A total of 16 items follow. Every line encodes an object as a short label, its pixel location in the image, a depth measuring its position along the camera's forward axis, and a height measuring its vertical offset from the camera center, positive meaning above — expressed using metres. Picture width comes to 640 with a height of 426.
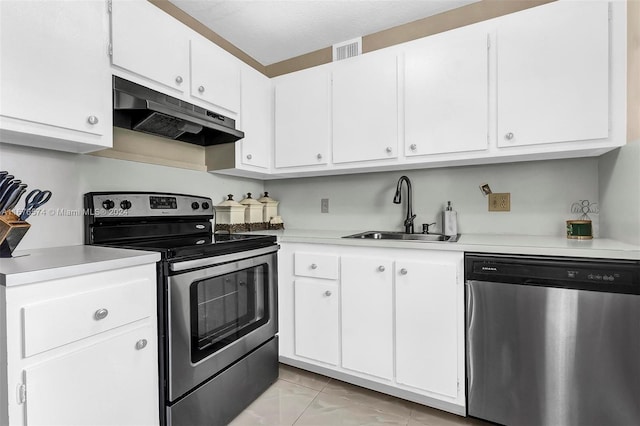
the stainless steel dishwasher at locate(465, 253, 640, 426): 1.29 -0.59
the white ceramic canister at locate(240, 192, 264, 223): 2.54 +0.00
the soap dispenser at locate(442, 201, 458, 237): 2.08 -0.10
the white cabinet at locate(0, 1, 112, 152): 1.14 +0.55
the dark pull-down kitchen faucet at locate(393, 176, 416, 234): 2.20 +0.00
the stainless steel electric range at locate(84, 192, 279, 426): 1.36 -0.47
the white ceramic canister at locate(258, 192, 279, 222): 2.71 +0.02
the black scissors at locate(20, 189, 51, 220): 1.27 +0.04
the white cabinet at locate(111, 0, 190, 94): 1.50 +0.88
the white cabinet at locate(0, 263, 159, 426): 0.92 -0.47
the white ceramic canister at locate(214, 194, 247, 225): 2.37 -0.01
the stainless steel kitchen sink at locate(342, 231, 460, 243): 2.07 -0.19
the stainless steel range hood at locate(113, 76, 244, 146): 1.50 +0.51
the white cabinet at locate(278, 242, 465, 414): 1.61 -0.64
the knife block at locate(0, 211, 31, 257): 1.16 -0.07
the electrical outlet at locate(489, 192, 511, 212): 2.03 +0.04
